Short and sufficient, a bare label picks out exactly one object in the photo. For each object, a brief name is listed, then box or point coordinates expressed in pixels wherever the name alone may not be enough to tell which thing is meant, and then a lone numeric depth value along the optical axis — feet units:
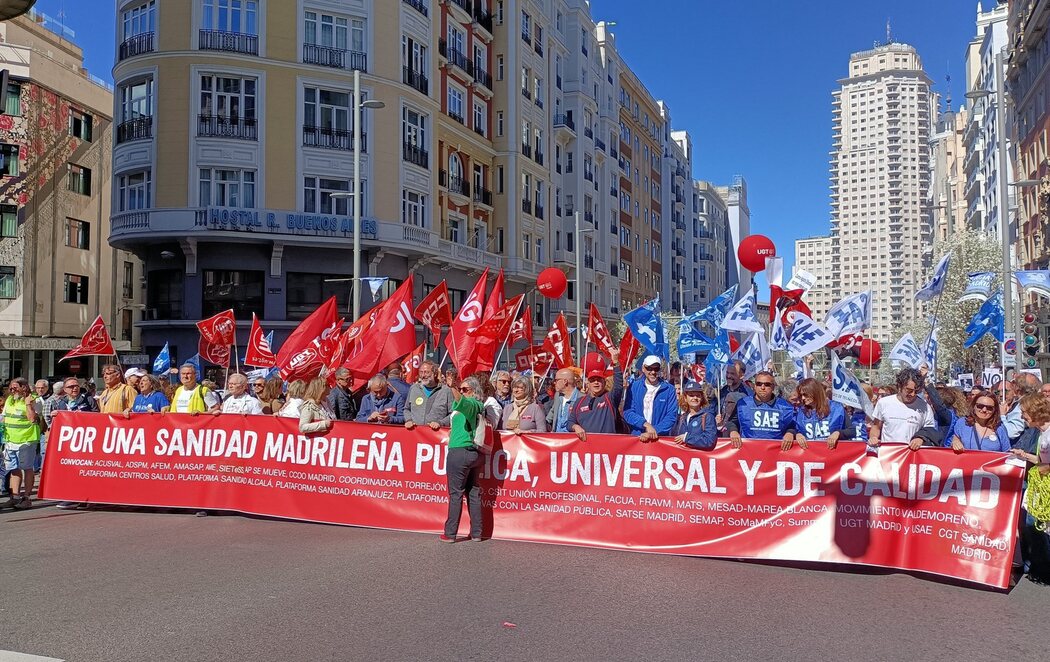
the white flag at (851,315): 45.09
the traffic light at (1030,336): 62.37
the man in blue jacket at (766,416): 27.58
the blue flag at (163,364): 58.87
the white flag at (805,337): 38.40
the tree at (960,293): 129.39
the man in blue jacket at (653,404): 29.99
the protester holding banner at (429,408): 31.14
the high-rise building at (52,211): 121.39
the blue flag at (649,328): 39.32
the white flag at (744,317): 43.29
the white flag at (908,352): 53.60
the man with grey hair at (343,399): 35.88
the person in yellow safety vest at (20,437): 35.24
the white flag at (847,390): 29.50
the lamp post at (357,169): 70.59
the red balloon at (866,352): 92.98
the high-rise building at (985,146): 195.59
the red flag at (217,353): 55.11
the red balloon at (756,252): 47.37
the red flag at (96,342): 51.03
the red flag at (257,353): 53.06
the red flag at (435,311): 48.42
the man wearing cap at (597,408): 30.19
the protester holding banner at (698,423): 26.73
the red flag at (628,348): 51.44
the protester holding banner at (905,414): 28.99
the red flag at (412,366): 50.37
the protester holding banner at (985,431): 25.35
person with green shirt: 28.09
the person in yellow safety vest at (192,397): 35.37
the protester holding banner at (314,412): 31.55
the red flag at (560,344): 56.18
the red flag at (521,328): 55.26
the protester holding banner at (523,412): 30.53
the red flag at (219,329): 53.78
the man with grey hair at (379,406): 33.30
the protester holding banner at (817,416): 27.40
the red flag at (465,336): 41.24
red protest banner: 23.97
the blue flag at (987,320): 50.37
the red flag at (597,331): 57.93
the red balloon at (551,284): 64.28
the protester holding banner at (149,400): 36.76
